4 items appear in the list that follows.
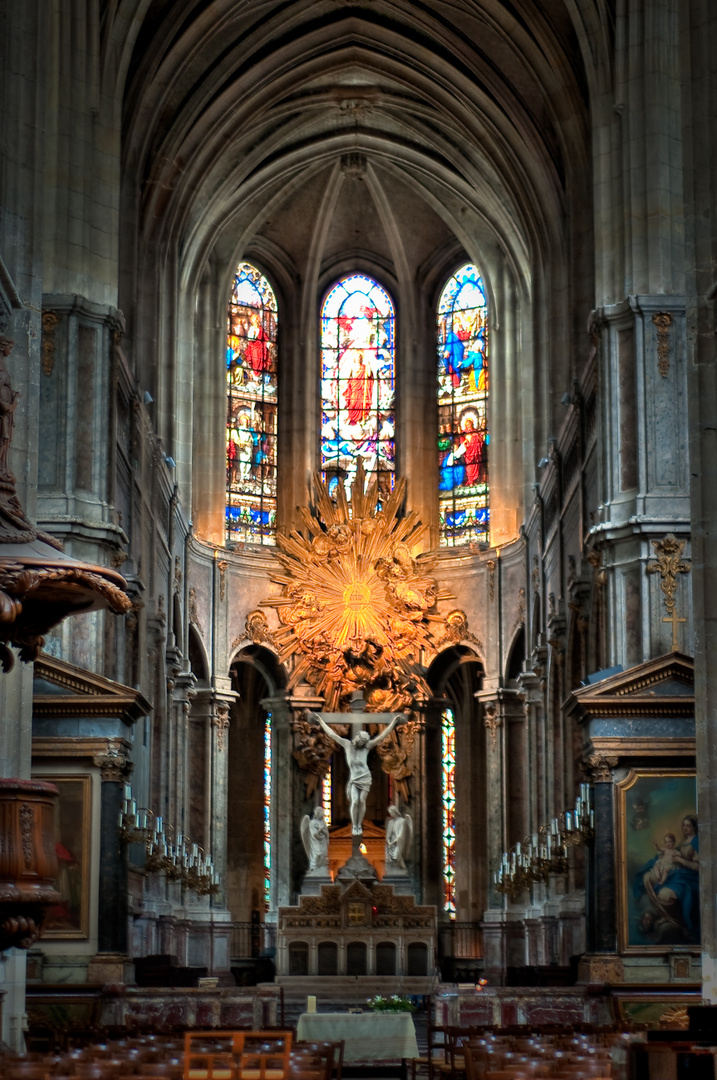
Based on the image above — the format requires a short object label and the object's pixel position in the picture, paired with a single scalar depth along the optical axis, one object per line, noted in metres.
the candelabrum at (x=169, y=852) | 21.55
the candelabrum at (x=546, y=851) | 21.61
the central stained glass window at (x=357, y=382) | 40.94
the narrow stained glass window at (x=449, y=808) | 39.16
